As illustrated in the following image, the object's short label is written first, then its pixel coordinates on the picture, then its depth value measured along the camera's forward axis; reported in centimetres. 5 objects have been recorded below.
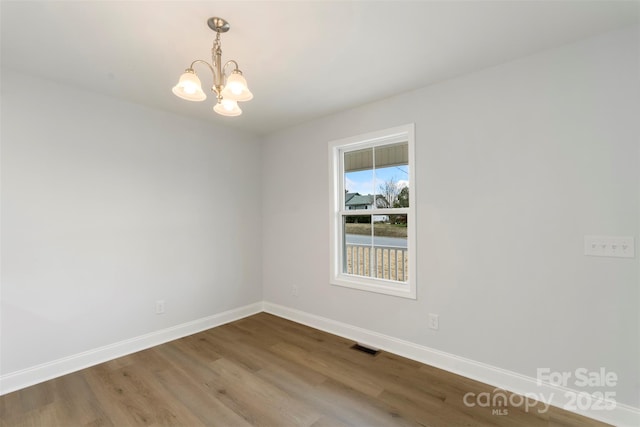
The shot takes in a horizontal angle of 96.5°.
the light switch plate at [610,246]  176
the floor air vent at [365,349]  275
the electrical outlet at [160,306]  302
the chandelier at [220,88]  151
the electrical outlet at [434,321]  250
